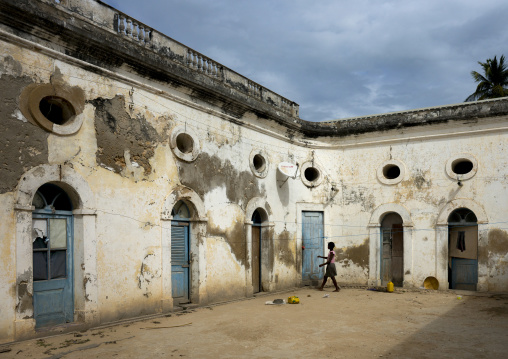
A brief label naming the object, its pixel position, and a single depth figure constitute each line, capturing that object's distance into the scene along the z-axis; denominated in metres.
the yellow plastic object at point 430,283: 12.97
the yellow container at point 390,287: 12.66
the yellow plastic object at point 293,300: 10.66
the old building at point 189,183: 7.19
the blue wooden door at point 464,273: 12.66
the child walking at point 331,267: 12.81
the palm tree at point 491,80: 25.22
